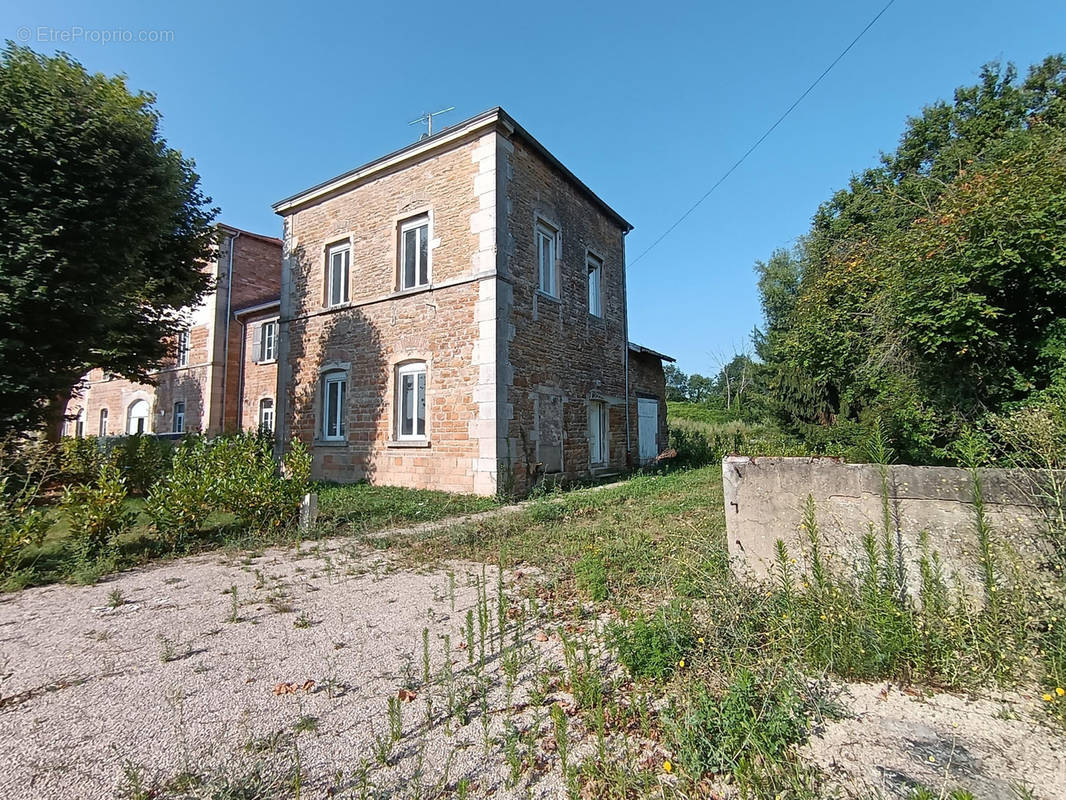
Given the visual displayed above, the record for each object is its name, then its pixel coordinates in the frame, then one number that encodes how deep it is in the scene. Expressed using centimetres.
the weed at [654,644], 264
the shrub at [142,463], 949
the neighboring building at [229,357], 1678
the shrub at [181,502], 582
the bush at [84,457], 829
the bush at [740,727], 198
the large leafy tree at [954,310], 447
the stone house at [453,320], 941
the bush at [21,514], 470
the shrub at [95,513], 530
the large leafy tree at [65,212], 734
